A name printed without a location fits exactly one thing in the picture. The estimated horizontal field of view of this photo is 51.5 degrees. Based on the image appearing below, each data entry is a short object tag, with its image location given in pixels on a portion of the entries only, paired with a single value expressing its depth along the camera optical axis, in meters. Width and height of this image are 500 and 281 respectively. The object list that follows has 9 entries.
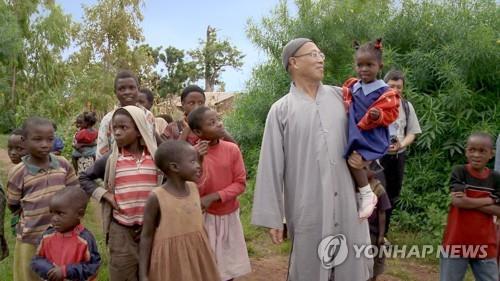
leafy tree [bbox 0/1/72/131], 18.52
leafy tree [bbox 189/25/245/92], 29.52
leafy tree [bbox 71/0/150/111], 16.52
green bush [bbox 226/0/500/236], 6.25
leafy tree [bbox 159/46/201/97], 31.50
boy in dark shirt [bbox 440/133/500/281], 3.56
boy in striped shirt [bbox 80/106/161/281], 3.29
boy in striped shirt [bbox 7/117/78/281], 3.29
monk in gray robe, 3.00
